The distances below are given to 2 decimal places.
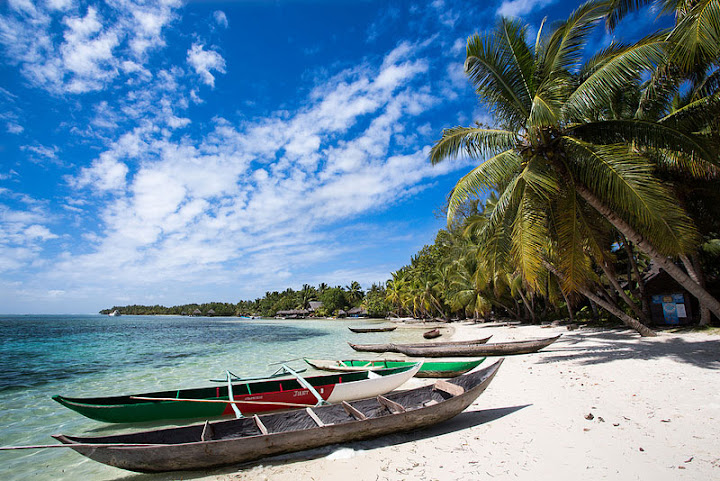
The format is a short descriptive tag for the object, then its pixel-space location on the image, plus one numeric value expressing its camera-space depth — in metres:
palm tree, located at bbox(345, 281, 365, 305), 82.06
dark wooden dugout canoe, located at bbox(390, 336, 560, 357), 11.62
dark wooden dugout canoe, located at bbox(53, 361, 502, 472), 4.00
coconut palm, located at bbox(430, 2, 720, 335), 7.12
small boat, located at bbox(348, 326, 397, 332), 31.64
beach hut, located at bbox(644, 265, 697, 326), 14.14
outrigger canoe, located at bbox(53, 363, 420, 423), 6.50
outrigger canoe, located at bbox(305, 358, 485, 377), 8.99
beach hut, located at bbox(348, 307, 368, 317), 72.65
